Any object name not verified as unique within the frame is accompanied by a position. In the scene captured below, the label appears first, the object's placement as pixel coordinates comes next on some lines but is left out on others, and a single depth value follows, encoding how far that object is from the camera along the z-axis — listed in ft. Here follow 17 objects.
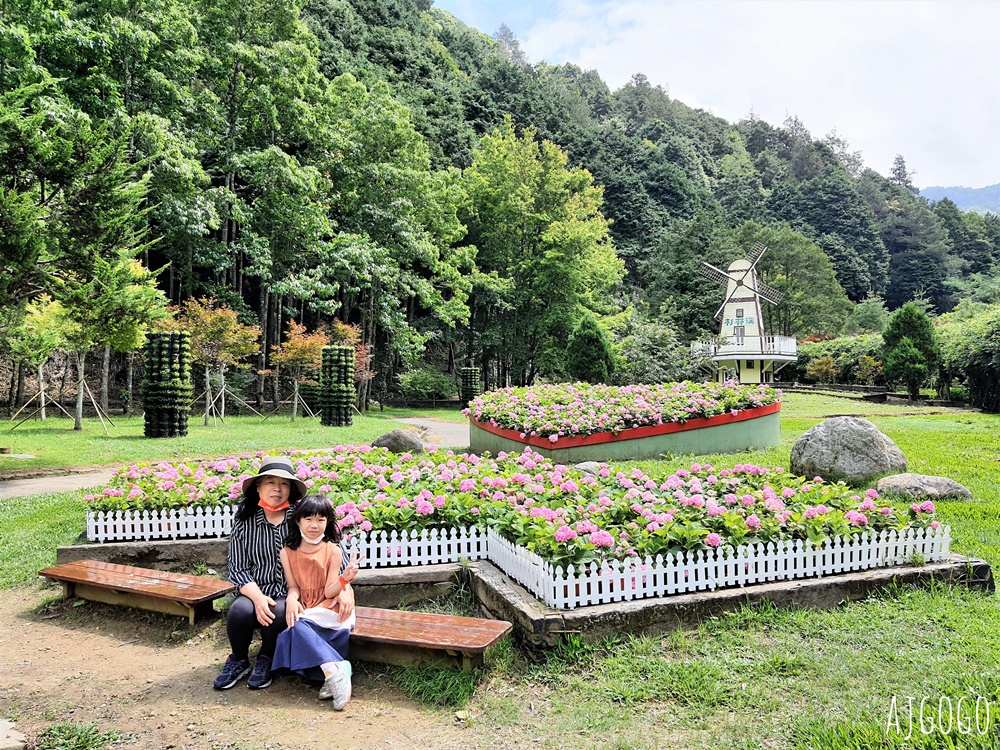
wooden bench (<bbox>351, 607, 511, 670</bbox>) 12.54
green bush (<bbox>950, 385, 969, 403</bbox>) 90.74
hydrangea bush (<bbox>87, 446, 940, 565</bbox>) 15.74
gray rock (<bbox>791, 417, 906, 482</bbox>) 28.60
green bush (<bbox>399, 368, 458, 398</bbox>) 113.60
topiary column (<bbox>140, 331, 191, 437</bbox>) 53.83
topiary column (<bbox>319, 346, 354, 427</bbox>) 70.44
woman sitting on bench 12.98
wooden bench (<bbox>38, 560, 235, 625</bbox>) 15.72
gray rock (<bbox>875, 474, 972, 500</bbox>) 24.55
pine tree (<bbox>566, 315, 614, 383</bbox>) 82.64
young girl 12.52
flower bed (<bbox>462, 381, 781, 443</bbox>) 39.40
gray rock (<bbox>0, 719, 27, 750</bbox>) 10.35
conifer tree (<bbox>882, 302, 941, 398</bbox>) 94.99
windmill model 126.21
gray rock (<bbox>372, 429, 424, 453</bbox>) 39.47
